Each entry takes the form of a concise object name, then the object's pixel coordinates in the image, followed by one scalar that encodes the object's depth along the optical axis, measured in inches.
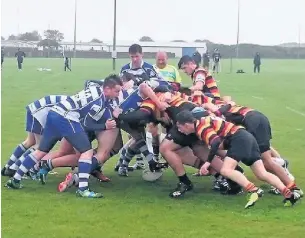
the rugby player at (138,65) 419.5
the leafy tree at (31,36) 4874.5
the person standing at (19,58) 2049.7
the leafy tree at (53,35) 4643.2
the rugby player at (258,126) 371.6
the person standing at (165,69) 445.7
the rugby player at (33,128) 403.9
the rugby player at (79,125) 368.8
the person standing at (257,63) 2124.3
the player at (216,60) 2028.1
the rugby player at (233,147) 344.2
